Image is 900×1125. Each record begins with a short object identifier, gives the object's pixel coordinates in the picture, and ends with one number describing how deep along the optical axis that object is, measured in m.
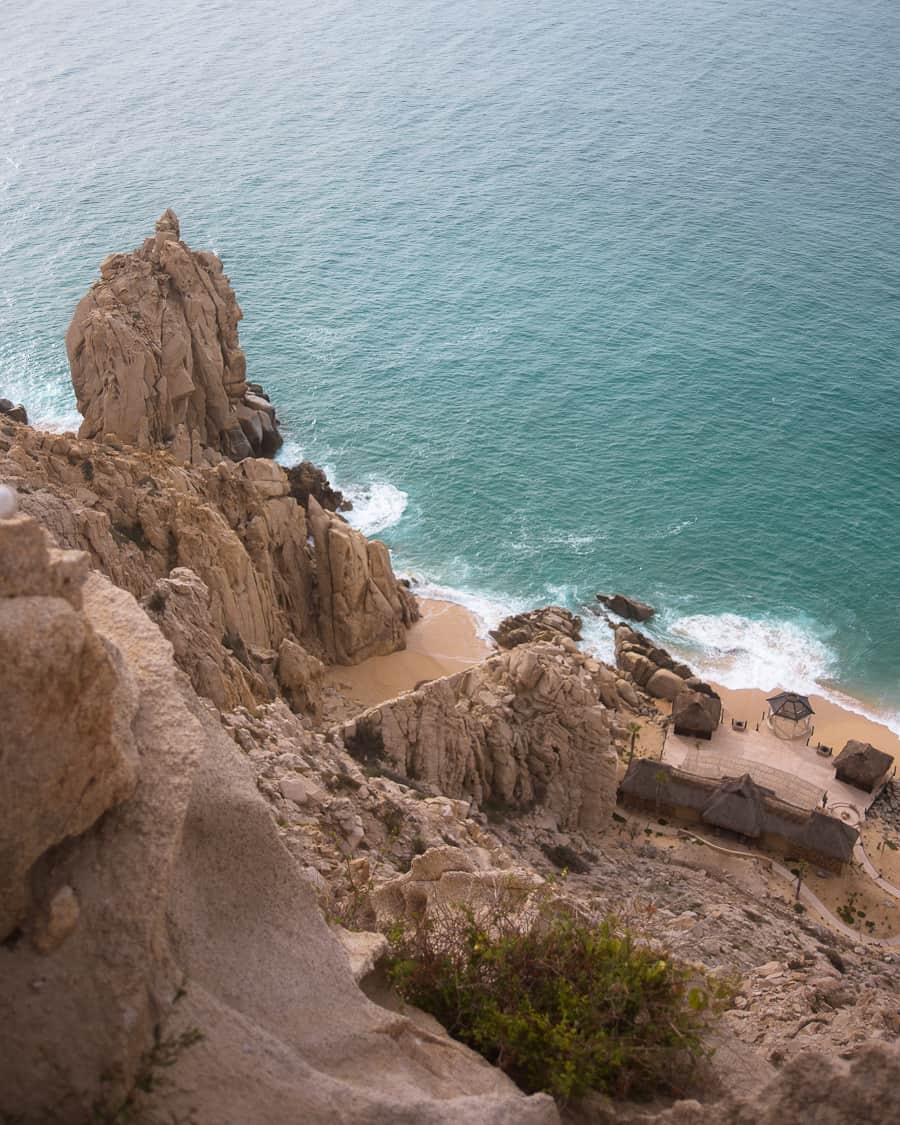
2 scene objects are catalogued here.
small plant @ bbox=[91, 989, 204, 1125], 12.64
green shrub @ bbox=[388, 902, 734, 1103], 16.80
